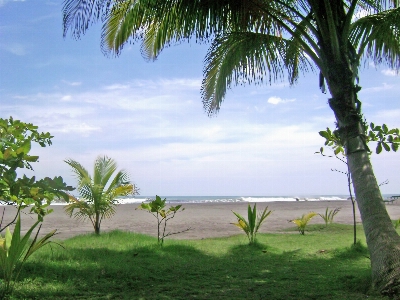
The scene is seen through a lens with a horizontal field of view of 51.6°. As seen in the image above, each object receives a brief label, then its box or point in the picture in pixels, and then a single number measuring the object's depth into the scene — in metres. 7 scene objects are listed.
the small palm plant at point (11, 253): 3.79
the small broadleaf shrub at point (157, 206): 7.34
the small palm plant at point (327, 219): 13.12
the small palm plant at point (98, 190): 9.45
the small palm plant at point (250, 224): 8.02
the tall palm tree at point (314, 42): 4.16
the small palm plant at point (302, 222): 10.95
